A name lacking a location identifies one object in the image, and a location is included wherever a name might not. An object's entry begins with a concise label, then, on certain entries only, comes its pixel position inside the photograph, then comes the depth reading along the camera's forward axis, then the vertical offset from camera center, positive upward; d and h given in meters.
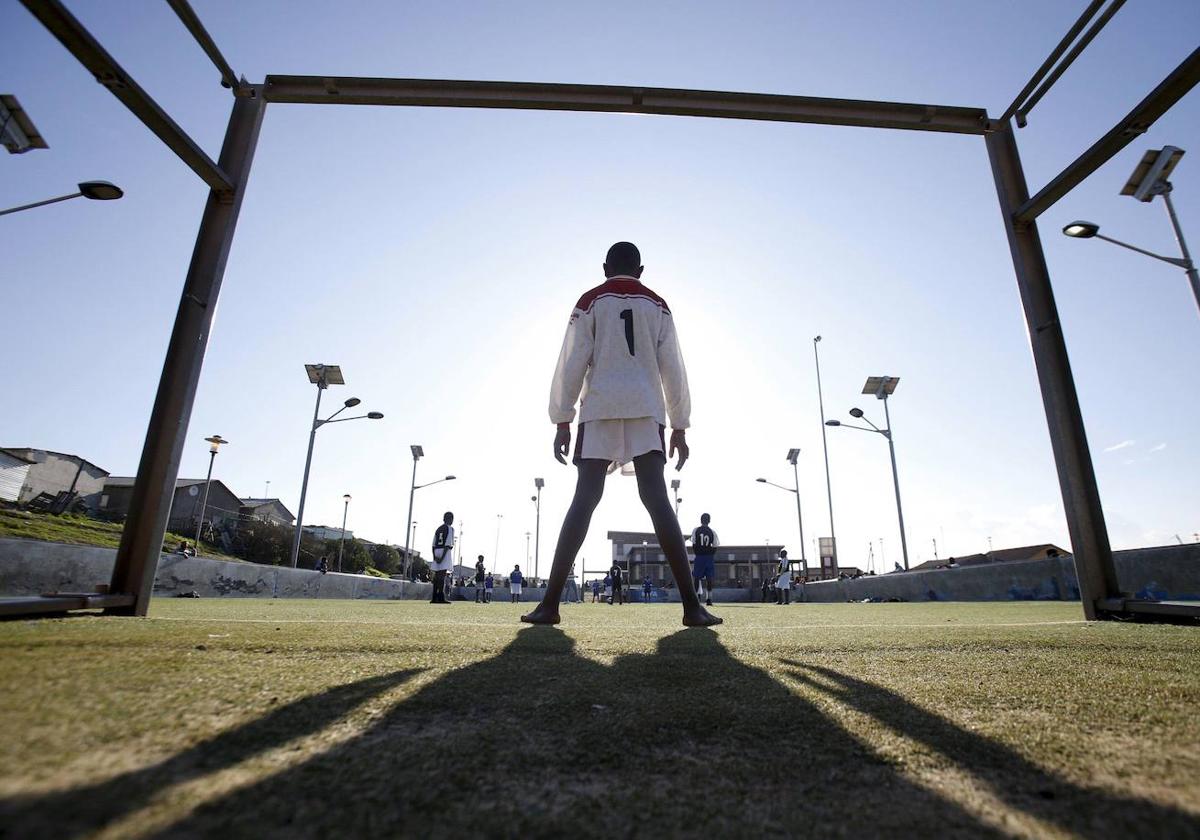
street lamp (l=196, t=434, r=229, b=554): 30.81 +7.18
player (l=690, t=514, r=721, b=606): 14.81 +1.13
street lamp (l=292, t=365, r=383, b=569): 26.14 +9.48
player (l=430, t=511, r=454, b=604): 13.97 +0.85
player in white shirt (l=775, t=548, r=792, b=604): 22.22 +0.54
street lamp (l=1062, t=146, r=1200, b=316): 12.16 +8.57
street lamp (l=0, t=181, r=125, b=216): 10.00 +6.55
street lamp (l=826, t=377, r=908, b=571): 28.58 +10.34
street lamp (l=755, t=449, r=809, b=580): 37.31 +6.55
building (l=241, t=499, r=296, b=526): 66.97 +9.48
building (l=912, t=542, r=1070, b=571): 47.88 +3.56
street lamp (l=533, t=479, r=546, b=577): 51.65 +5.30
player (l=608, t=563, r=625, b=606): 19.19 +0.28
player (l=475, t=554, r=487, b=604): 26.73 +0.55
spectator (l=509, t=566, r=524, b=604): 30.08 +0.40
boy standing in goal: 3.58 +1.16
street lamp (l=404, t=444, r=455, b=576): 38.25 +8.50
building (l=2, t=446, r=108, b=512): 44.91 +8.74
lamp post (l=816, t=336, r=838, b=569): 34.31 +6.07
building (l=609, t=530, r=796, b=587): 55.16 +2.85
